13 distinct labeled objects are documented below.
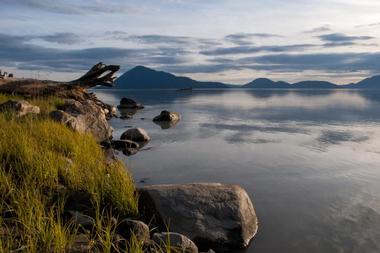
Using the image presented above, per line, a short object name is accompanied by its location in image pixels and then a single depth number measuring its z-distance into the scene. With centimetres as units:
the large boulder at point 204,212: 885
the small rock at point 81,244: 656
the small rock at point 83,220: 783
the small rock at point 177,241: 731
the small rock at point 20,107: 1645
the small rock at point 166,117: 3681
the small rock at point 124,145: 2086
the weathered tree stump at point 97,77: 2544
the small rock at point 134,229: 744
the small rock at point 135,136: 2345
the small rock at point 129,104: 5822
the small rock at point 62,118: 1686
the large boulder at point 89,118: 2008
